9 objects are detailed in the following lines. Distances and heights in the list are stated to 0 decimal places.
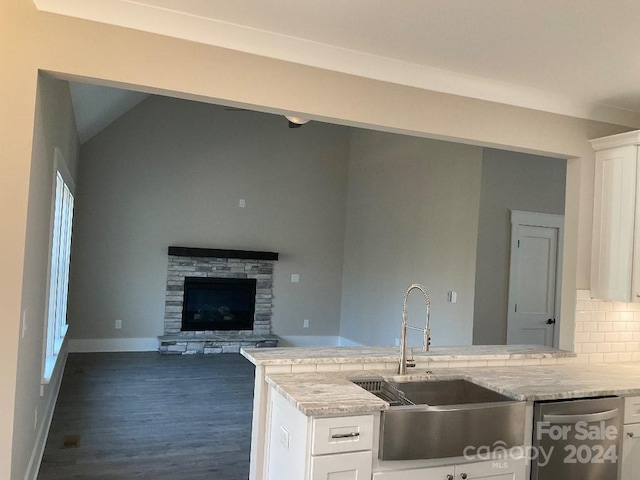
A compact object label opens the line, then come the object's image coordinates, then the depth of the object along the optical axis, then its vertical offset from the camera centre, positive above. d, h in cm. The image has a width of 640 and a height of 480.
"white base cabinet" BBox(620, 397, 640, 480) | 290 -95
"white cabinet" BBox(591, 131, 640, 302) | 339 +34
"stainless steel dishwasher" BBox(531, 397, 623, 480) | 266 -90
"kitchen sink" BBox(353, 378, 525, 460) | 229 -76
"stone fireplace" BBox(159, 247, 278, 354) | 759 -78
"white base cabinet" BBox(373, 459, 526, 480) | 232 -98
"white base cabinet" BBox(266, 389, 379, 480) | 219 -82
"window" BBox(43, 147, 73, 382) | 371 -23
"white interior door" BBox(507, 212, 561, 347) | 570 -18
